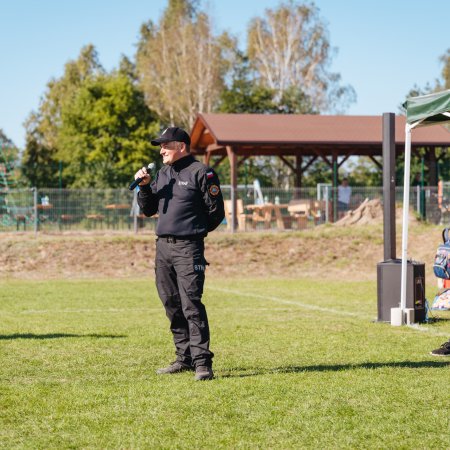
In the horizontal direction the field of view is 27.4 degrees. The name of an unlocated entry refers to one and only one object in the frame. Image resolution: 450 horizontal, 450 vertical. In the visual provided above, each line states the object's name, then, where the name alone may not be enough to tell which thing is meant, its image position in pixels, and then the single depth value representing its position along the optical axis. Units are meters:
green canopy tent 10.65
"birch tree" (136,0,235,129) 66.12
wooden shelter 33.66
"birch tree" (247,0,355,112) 65.94
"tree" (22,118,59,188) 36.81
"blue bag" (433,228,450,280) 12.62
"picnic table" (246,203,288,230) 28.52
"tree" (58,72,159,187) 51.78
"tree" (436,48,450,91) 65.47
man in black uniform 7.73
